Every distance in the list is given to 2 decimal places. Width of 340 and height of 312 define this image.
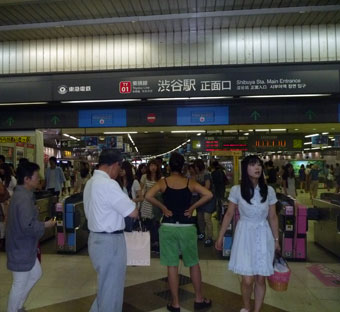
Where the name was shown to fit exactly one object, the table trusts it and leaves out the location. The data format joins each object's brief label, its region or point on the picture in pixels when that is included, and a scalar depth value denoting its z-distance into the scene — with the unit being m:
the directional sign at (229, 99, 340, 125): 6.69
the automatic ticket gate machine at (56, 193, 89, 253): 6.44
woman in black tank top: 3.62
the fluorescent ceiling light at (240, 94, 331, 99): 6.11
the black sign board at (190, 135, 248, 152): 10.30
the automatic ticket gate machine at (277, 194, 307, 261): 5.81
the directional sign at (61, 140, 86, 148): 11.58
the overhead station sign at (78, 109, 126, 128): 7.02
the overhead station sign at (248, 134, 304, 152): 10.23
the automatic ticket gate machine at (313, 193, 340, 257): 6.08
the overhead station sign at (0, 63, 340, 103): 5.97
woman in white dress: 3.25
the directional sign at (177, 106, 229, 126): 6.83
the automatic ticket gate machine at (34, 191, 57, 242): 7.54
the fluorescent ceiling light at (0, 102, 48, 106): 6.59
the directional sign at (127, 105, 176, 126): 6.93
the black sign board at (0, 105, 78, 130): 7.14
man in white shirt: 2.77
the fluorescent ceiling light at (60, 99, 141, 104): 6.39
